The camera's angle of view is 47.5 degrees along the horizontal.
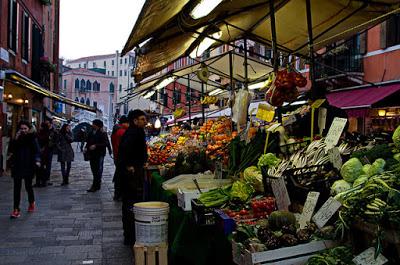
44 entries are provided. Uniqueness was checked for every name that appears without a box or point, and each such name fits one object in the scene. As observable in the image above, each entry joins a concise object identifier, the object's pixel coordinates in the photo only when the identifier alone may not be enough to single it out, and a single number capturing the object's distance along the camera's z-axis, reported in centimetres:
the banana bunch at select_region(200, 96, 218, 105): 1298
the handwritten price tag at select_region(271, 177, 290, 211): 348
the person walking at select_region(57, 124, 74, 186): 1269
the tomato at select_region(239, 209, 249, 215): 368
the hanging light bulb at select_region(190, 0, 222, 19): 483
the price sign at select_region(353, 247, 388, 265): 235
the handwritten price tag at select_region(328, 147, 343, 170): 352
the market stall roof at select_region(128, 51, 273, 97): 1121
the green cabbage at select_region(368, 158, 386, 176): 290
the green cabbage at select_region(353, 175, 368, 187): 285
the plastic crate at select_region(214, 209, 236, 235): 341
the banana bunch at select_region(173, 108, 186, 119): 1634
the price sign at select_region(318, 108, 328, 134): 516
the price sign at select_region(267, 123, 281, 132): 517
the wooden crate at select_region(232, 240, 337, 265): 267
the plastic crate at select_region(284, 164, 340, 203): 329
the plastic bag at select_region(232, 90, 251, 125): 718
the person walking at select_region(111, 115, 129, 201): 1005
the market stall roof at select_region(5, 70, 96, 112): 1325
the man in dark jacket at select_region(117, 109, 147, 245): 634
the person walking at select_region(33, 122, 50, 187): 1227
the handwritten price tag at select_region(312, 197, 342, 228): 284
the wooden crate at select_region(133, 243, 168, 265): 463
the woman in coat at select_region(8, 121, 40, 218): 784
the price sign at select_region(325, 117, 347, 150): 396
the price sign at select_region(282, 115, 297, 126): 532
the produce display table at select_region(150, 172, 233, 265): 358
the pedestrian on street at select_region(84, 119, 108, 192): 1140
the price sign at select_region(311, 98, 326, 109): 505
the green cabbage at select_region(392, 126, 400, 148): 319
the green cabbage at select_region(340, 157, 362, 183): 308
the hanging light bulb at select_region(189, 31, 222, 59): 741
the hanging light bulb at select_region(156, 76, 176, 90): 1337
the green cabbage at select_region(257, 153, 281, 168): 431
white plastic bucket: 472
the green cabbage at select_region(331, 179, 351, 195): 301
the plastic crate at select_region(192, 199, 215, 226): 368
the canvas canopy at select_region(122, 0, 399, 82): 580
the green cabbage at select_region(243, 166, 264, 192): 419
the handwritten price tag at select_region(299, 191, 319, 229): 310
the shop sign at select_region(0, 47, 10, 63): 1402
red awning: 1286
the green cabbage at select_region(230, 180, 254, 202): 413
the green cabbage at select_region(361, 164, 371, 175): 302
